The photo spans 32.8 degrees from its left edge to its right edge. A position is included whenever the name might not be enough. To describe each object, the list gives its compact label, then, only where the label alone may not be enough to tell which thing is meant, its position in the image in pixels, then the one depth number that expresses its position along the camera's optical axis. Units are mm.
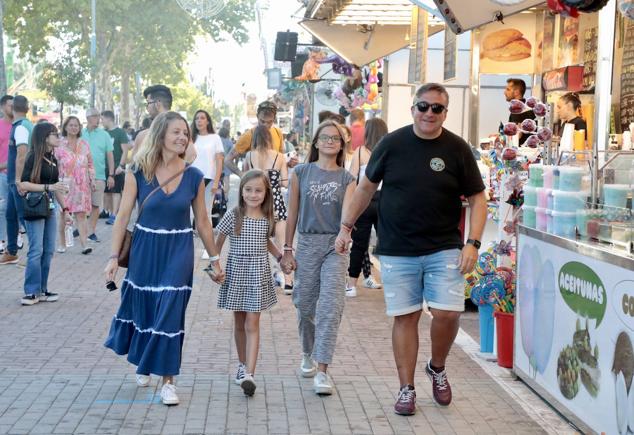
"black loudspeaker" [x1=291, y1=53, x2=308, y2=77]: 24259
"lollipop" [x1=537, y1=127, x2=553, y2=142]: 7363
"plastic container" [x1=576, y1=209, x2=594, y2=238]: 5992
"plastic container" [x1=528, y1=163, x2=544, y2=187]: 6891
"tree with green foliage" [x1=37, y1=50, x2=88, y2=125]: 34688
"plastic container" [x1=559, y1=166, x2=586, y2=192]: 6320
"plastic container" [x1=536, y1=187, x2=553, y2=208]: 6603
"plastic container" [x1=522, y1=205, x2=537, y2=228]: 6918
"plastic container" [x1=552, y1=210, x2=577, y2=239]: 6211
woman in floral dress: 13523
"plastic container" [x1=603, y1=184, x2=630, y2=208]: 5730
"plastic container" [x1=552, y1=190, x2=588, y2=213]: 6266
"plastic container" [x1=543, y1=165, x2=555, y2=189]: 6594
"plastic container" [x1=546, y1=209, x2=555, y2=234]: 6458
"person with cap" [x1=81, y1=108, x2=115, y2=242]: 16142
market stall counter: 5152
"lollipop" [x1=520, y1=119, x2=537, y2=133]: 7559
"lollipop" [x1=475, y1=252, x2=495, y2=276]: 8289
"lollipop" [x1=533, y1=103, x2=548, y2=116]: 7766
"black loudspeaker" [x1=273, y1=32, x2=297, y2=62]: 22938
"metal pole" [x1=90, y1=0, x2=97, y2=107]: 43031
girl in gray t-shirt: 6770
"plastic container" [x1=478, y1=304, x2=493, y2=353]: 7887
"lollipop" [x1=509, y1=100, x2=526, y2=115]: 7848
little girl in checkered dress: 6715
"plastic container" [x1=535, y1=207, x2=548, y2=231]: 6640
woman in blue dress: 6277
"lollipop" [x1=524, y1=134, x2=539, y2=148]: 7496
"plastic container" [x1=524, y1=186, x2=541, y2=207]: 6875
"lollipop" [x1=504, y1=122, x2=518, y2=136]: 8005
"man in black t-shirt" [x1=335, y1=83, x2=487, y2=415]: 6148
